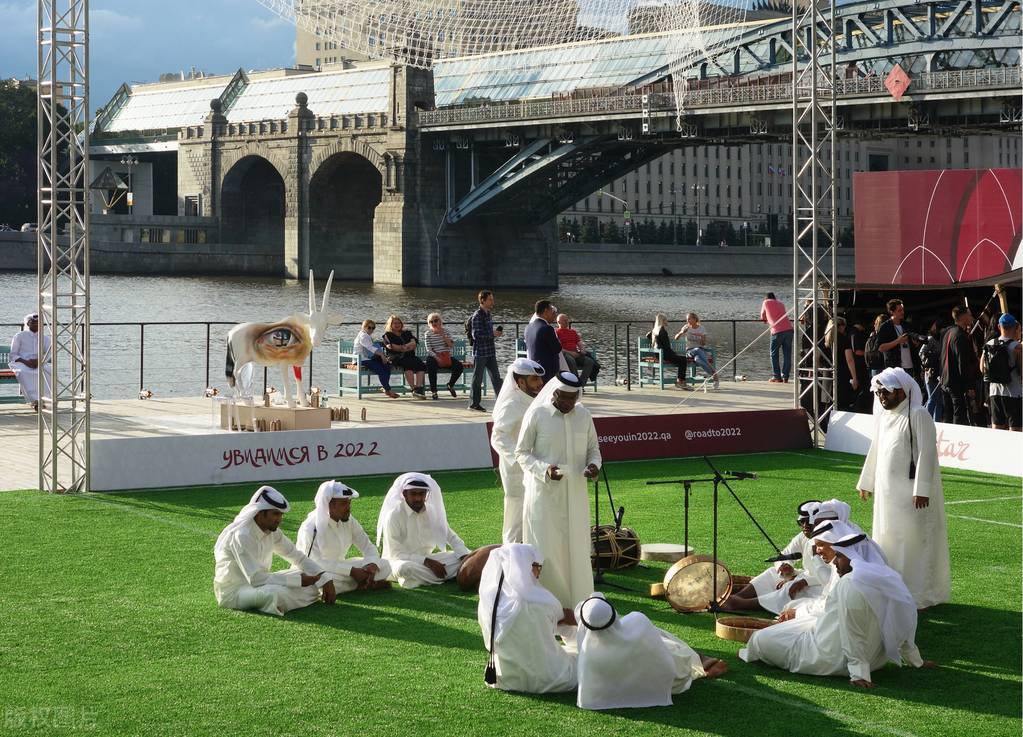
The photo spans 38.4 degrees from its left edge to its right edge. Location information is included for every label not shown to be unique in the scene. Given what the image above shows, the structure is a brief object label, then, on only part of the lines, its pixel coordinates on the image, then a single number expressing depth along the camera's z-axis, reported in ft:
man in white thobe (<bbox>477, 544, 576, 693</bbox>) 27.53
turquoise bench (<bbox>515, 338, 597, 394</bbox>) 82.86
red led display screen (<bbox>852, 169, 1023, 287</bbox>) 83.41
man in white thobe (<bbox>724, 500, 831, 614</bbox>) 32.83
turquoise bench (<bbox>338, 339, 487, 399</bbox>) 79.10
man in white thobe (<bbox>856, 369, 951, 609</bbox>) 34.53
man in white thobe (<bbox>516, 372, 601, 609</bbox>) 32.63
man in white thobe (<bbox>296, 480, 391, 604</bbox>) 35.53
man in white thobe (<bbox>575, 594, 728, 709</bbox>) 26.61
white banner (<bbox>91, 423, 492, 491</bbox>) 52.13
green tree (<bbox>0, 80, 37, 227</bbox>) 341.82
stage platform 53.21
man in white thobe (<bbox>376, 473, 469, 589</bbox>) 36.78
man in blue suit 58.45
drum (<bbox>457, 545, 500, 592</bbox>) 36.06
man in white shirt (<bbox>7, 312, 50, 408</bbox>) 69.72
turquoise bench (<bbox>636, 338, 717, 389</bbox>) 86.53
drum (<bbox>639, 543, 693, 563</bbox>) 39.63
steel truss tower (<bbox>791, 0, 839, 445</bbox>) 62.85
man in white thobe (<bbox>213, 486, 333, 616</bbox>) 33.42
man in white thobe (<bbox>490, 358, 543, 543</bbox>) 35.70
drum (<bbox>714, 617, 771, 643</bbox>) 31.27
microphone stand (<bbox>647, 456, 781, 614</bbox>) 33.16
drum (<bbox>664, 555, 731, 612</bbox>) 33.91
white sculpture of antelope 64.64
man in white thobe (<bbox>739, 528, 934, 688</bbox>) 28.40
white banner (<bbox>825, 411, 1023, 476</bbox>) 56.80
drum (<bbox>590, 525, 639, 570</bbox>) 38.19
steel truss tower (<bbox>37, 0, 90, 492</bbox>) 49.49
